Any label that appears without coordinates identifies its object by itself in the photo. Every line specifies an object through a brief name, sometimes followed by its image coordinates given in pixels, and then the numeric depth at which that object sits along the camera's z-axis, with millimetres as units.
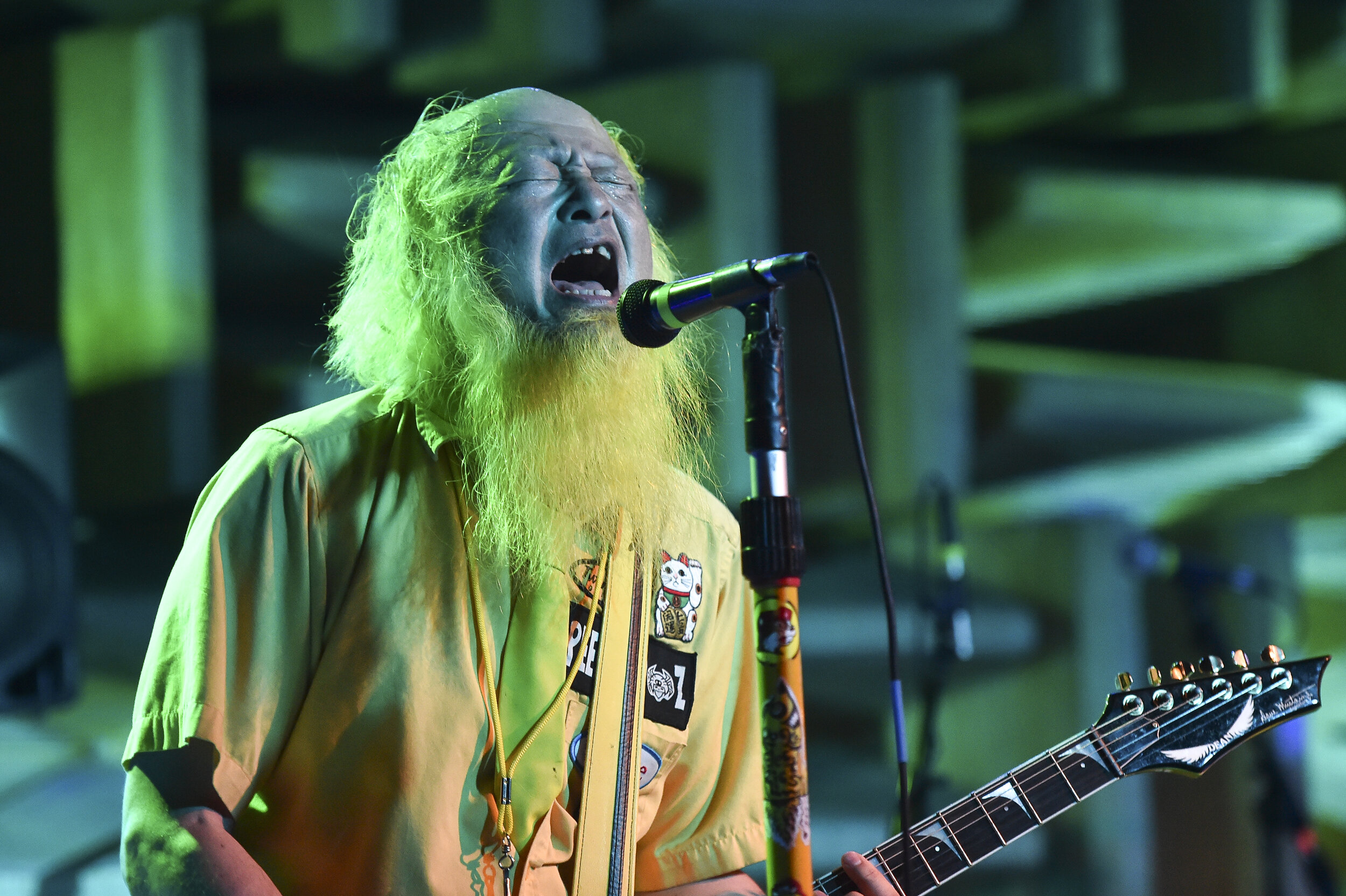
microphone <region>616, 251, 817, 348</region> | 3870
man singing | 3972
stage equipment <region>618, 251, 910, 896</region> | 3864
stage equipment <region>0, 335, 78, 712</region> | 4719
